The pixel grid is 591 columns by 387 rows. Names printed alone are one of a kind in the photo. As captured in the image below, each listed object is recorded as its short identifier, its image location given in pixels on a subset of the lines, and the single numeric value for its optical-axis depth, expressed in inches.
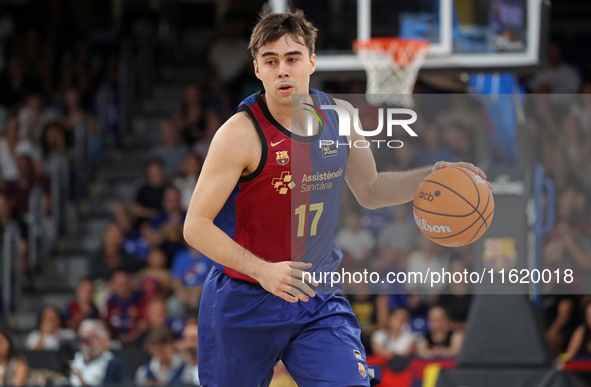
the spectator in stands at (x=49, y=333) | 712.4
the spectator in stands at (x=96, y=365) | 621.3
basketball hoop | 588.1
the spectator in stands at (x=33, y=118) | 950.4
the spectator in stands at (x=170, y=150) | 890.7
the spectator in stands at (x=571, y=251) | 479.3
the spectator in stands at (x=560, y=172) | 613.6
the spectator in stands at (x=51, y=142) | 924.0
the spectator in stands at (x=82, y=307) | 746.8
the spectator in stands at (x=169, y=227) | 794.2
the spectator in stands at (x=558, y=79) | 867.4
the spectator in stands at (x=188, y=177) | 824.9
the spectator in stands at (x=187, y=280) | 736.3
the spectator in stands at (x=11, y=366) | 627.8
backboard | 597.0
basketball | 344.8
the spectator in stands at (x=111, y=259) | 787.4
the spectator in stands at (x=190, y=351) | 605.1
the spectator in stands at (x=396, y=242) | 424.5
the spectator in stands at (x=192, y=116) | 909.2
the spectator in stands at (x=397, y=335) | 650.2
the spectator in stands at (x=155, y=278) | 750.5
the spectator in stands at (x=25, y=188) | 879.1
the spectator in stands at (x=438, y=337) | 635.5
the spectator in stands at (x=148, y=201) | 839.1
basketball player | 312.7
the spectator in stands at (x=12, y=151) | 911.0
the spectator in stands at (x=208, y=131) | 874.8
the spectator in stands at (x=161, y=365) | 609.5
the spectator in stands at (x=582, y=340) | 610.5
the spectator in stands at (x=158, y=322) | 701.3
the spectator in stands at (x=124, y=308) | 738.2
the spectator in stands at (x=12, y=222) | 834.8
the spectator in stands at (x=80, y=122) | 948.6
